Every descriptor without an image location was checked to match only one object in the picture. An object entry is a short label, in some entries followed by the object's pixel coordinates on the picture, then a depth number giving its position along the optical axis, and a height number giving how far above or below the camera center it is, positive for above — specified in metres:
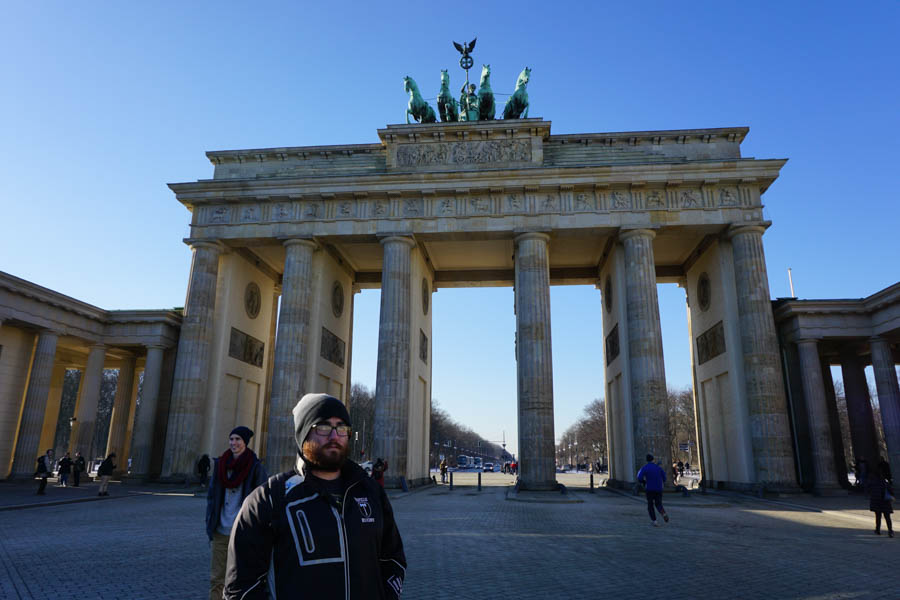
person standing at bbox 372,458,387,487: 18.85 -0.96
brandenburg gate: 25.36 +9.13
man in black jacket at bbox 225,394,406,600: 2.52 -0.42
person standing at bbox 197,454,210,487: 23.70 -1.24
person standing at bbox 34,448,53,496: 19.62 -1.23
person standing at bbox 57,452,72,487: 25.05 -1.42
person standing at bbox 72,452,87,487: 25.36 -1.48
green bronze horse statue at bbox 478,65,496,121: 31.06 +18.62
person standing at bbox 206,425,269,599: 5.69 -0.51
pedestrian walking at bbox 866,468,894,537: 12.02 -1.07
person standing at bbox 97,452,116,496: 19.89 -1.18
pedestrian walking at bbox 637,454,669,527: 13.72 -0.94
